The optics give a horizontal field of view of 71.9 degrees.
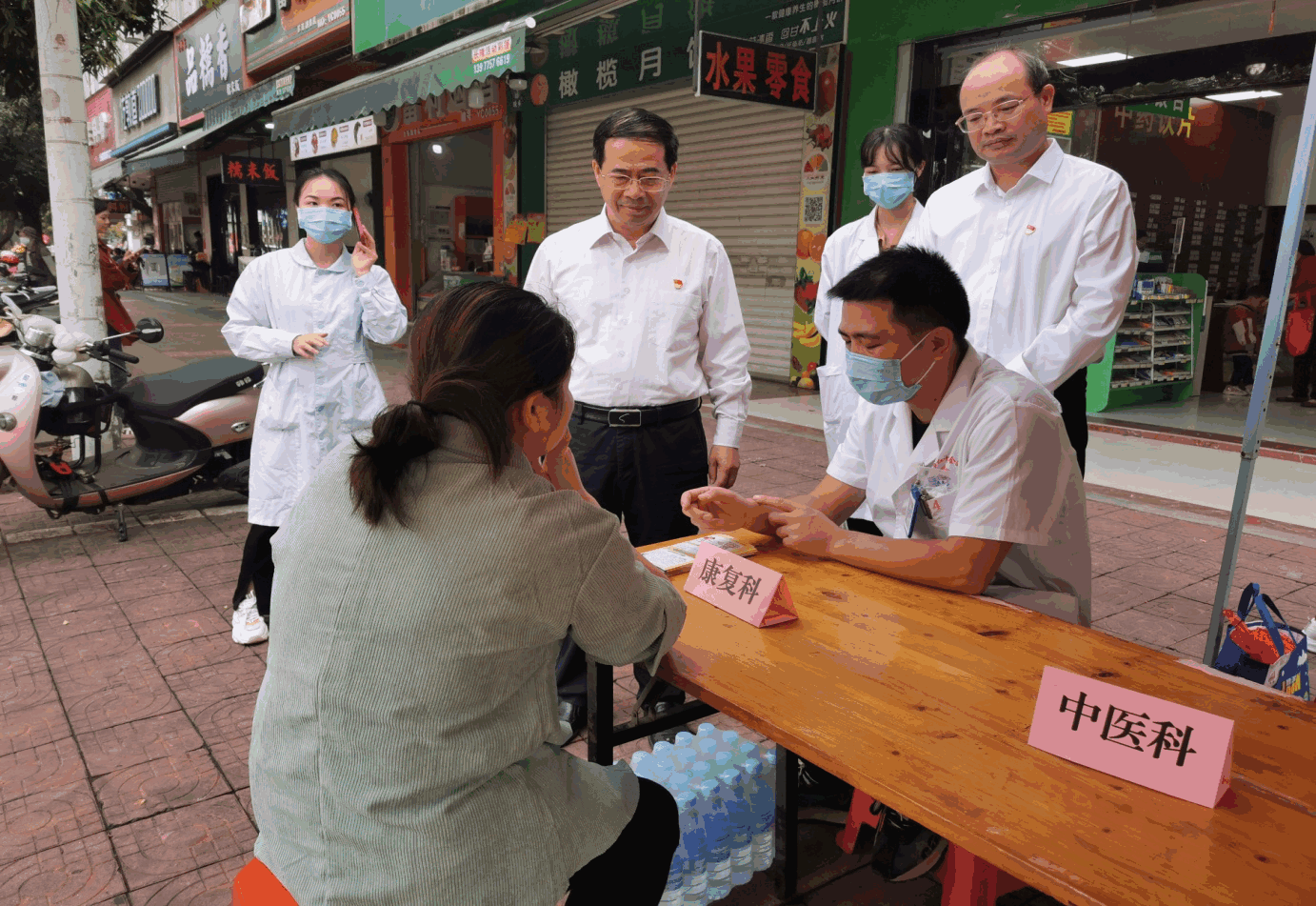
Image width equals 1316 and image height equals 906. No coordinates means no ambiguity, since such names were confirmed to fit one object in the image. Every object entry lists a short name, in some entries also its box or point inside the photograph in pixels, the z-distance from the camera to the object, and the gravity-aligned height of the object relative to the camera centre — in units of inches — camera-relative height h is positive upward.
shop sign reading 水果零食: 259.4 +56.9
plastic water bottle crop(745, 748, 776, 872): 85.0 -50.5
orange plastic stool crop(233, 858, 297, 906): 48.9 -34.8
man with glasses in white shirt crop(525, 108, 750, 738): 107.6 -9.7
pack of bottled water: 79.0 -48.3
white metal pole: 96.8 -6.2
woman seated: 45.1 -19.8
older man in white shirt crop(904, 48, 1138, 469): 100.3 +3.8
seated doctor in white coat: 72.3 -16.0
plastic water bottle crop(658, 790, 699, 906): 77.4 -50.6
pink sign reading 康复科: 64.8 -23.8
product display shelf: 300.7 -25.2
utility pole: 211.8 +15.4
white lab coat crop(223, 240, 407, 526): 129.0 -15.8
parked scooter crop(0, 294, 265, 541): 168.4 -35.4
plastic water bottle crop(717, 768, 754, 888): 82.6 -50.6
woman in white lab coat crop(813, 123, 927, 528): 139.5 +7.5
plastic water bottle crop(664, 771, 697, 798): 80.2 -45.8
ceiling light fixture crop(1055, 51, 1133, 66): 245.8 +57.9
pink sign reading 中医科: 44.4 -23.2
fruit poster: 307.7 +16.9
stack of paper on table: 77.0 -25.4
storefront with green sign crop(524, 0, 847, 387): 309.1 +48.8
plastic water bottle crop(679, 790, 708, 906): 78.4 -50.6
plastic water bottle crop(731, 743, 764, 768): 85.6 -45.7
